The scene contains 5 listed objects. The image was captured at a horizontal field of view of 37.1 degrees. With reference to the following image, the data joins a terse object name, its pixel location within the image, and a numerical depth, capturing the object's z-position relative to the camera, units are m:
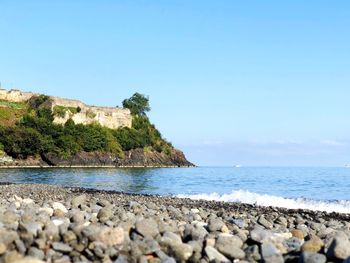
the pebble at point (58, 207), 10.01
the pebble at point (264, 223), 11.70
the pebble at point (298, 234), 8.96
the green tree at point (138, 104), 143.62
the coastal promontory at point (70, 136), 94.25
